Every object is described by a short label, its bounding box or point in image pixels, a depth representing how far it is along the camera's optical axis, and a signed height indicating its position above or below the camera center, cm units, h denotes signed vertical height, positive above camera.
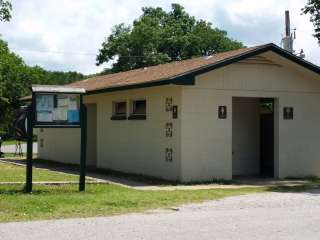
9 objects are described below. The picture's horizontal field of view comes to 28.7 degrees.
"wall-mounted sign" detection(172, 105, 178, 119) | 1800 +82
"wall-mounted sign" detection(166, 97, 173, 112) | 1828 +107
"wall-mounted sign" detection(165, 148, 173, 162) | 1820 -43
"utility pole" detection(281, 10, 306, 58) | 3500 +600
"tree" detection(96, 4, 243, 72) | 4922 +792
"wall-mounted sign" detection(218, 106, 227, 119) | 1851 +85
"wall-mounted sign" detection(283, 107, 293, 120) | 1981 +89
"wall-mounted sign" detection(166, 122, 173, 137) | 1827 +33
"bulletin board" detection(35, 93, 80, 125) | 1453 +73
